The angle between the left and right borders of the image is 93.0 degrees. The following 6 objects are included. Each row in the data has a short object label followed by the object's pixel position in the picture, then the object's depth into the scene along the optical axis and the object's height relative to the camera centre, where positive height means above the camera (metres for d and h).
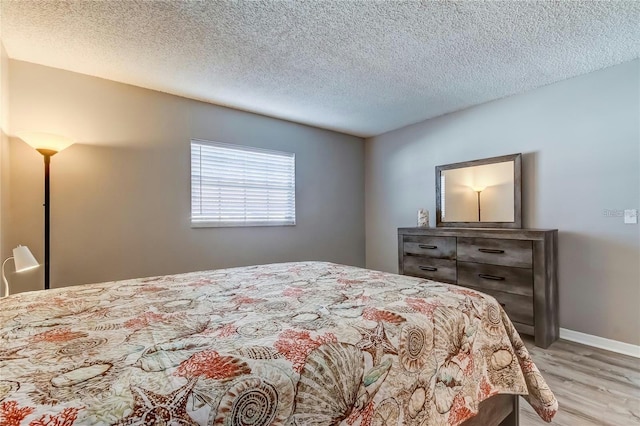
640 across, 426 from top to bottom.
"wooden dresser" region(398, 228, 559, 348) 2.57 -0.51
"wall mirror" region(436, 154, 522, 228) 3.12 +0.23
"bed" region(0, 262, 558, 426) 0.65 -0.38
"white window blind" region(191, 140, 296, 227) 3.29 +0.35
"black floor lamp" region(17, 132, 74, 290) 2.19 +0.51
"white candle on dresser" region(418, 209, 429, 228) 3.75 -0.05
